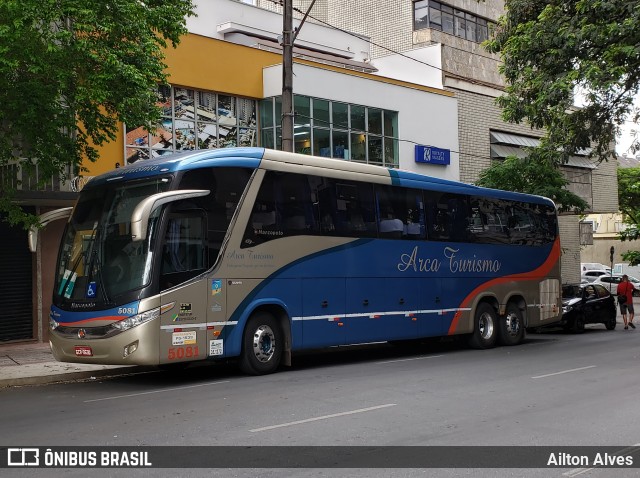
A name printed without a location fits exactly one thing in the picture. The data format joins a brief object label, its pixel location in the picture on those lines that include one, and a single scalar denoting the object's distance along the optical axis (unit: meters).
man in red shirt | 26.44
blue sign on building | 30.41
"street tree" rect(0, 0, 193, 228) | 12.99
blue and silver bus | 12.26
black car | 24.48
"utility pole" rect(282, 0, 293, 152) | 17.28
